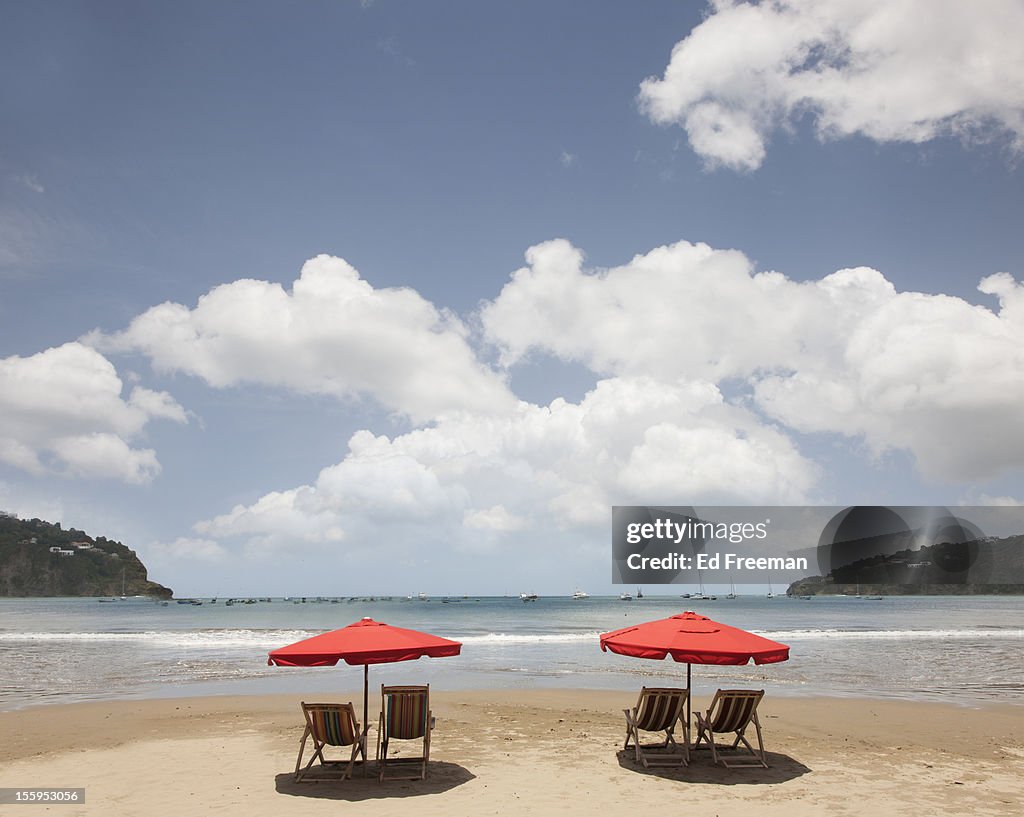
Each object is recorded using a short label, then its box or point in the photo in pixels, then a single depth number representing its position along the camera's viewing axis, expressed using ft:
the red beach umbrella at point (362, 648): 28.94
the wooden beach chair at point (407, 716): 31.22
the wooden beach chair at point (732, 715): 32.40
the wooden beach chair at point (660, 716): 33.35
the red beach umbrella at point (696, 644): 30.19
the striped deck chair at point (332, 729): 29.91
